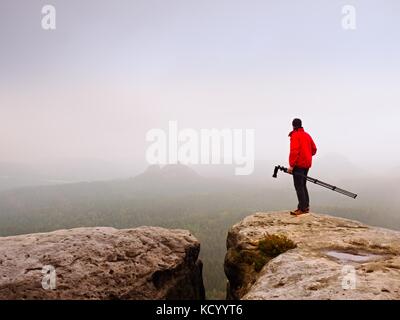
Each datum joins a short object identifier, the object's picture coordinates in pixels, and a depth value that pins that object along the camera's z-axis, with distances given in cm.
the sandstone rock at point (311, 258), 846
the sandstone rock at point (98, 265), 1315
